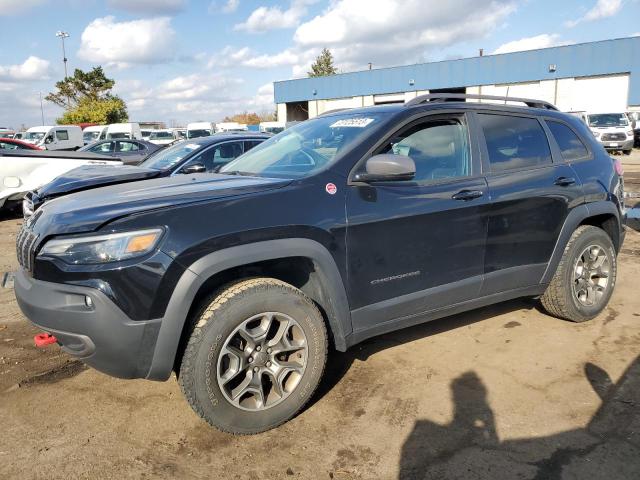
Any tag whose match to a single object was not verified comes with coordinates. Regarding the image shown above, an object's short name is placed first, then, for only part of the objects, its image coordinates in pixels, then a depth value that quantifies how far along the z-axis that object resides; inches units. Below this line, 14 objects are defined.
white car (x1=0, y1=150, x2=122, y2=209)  363.3
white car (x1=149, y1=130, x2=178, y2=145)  1259.8
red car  479.4
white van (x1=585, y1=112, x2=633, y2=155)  861.2
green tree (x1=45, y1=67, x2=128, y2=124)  1768.6
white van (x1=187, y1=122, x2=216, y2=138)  1256.8
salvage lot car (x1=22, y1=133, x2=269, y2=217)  236.2
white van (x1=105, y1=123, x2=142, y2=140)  1208.8
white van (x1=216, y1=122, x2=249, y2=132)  1556.1
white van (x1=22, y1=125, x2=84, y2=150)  999.6
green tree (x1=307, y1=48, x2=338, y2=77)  2999.5
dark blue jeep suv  95.7
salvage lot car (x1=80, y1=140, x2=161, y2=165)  636.7
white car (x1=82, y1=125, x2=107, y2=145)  1244.1
